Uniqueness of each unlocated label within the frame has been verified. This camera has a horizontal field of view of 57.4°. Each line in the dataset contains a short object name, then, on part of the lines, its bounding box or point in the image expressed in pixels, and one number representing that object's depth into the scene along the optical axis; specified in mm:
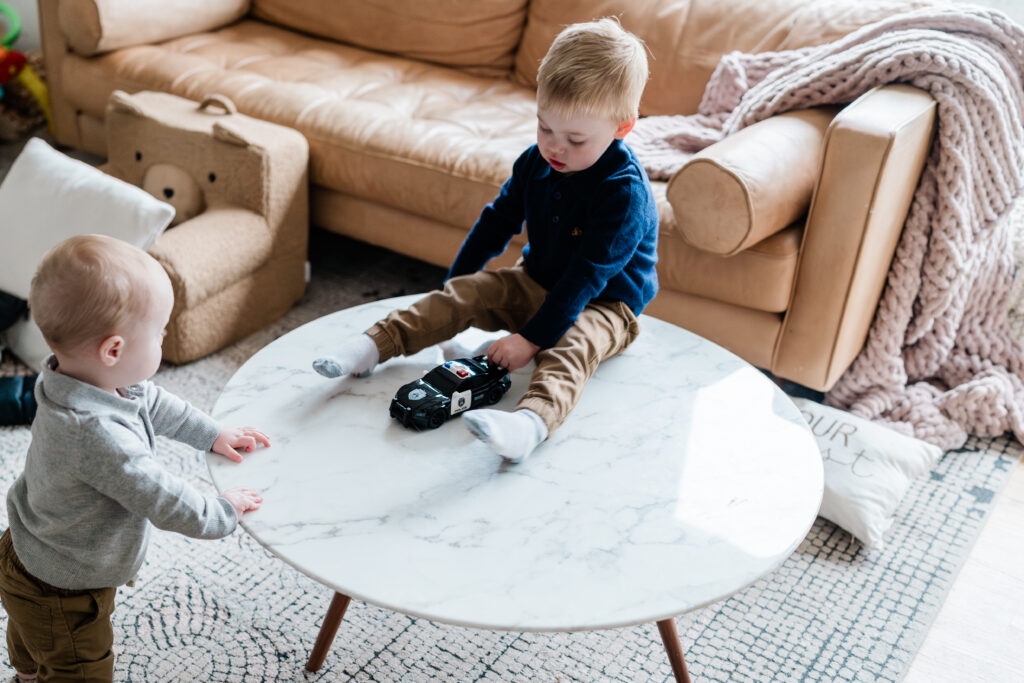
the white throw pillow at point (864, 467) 1606
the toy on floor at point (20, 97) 2848
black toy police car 1188
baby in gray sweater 960
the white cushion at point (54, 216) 1821
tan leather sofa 1629
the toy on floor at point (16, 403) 1706
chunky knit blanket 1707
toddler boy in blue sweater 1223
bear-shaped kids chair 1914
